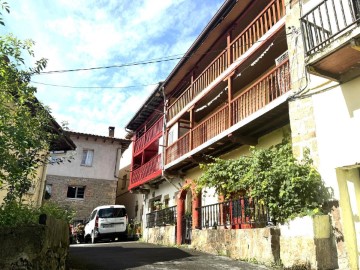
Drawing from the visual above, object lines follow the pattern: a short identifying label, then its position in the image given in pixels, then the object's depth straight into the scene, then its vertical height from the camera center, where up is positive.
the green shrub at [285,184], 7.04 +1.33
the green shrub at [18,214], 4.89 +0.48
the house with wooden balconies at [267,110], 6.69 +3.80
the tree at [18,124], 5.12 +1.97
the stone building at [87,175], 25.94 +5.40
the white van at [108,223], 18.58 +1.26
